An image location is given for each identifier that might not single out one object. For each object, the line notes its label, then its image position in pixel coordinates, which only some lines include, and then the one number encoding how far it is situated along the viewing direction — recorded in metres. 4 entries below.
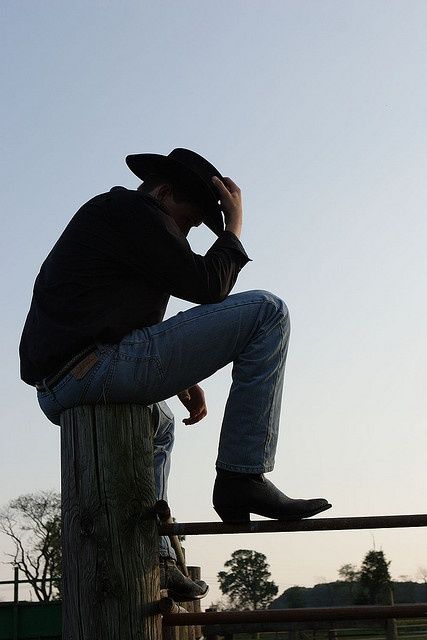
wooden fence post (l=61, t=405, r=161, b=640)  2.92
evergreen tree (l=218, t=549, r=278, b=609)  80.81
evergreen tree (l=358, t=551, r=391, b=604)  58.38
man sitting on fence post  3.08
